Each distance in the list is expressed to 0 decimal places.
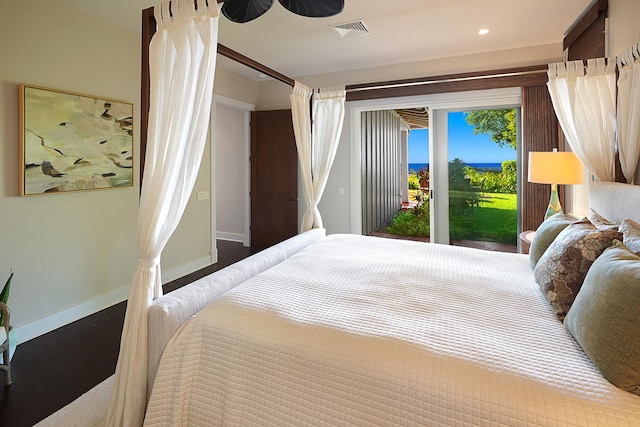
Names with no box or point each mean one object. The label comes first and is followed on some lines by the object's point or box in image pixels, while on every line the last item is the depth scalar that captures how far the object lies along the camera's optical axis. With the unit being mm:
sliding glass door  4176
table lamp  2850
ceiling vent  3227
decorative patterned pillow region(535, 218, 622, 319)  1434
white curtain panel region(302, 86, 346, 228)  3176
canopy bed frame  963
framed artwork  2611
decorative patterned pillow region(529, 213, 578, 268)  1968
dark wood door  5102
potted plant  2145
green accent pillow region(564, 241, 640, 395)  922
